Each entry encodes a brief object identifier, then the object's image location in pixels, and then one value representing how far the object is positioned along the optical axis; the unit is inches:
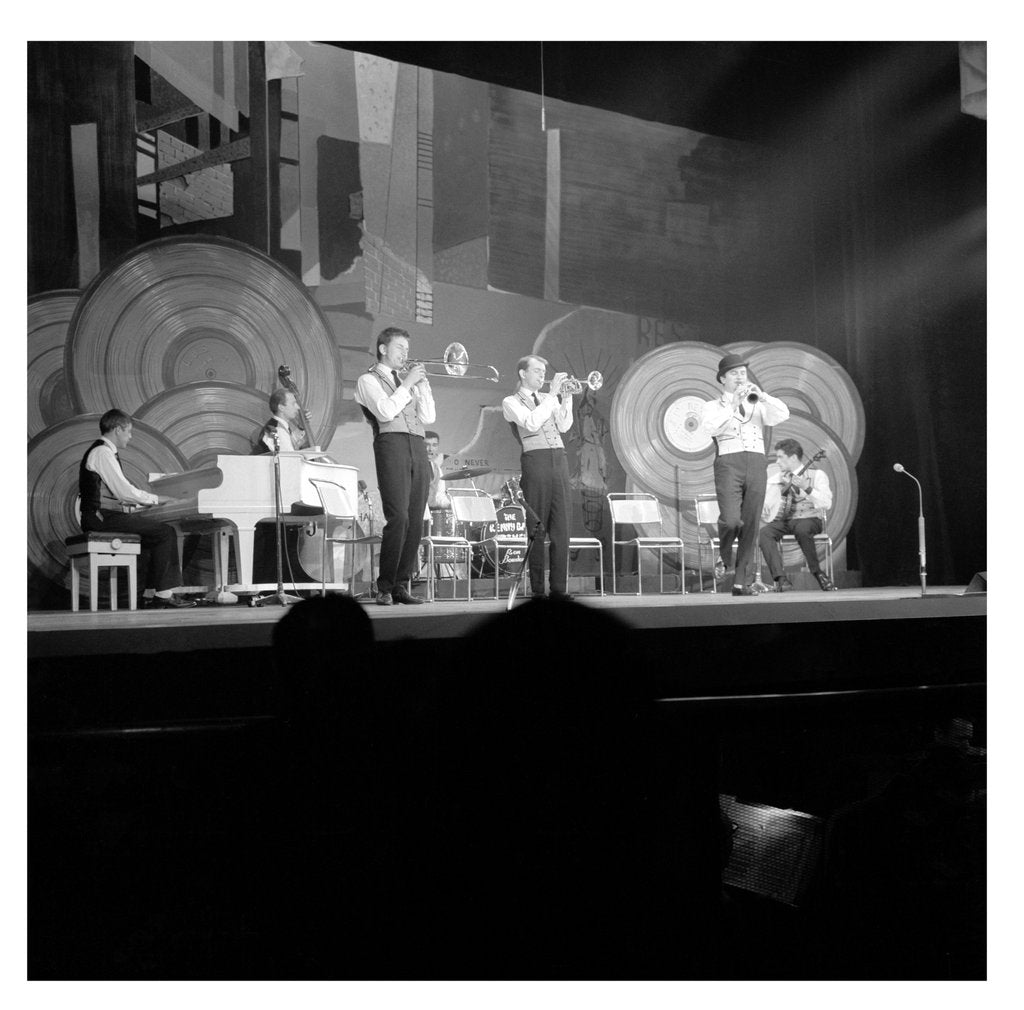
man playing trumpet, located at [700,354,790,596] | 223.3
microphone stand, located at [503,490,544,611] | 205.0
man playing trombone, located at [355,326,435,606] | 192.1
